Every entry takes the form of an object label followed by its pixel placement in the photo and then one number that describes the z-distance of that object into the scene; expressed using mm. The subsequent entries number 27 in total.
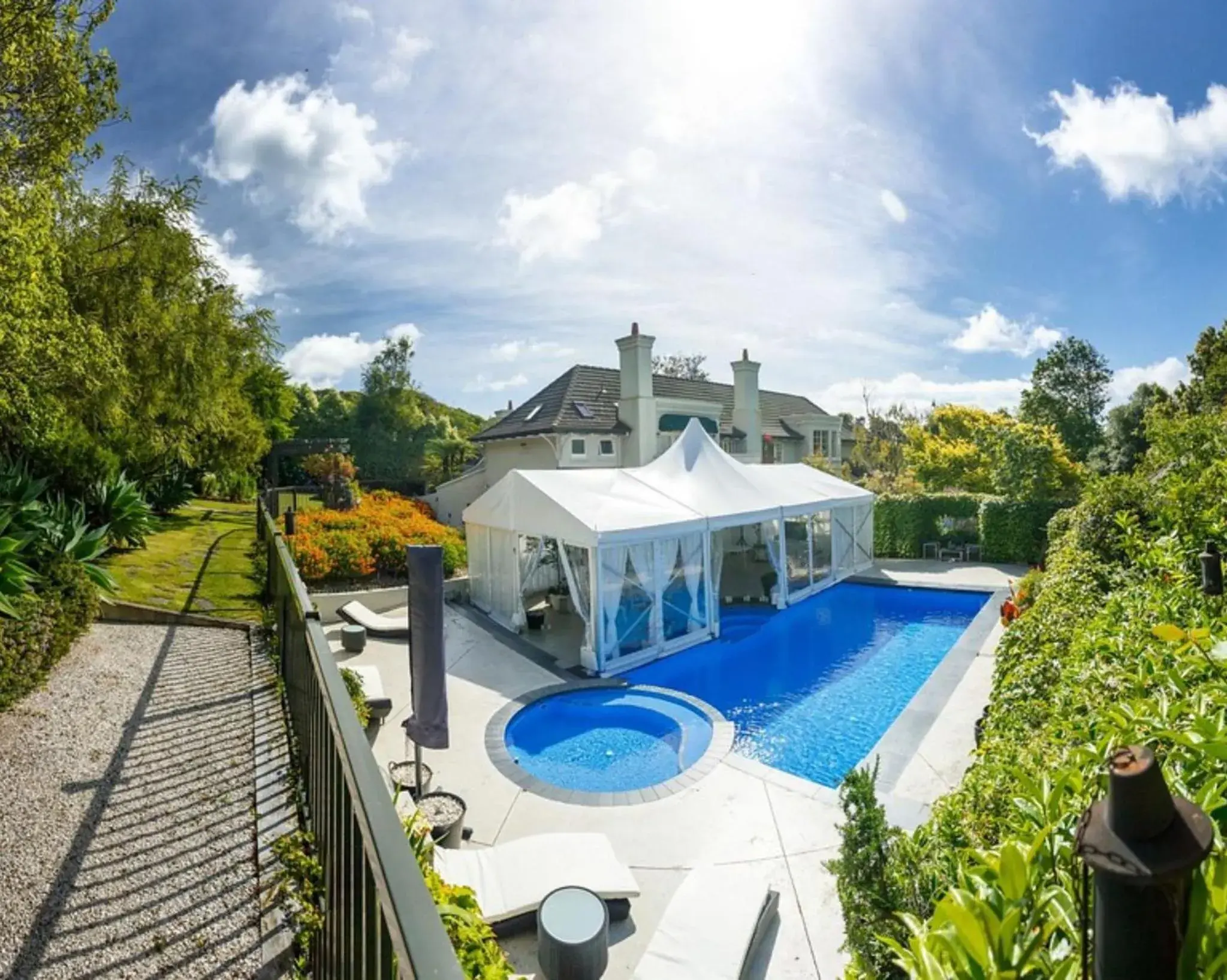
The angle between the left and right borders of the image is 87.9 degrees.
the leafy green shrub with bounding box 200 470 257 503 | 26094
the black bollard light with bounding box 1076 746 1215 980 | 986
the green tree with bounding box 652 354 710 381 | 55062
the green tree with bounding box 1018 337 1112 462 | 41062
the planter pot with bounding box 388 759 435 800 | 7117
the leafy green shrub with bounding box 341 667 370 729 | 7719
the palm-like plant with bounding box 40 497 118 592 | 8773
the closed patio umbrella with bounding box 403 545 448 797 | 6469
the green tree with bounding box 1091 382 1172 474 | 31438
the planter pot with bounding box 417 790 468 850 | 6141
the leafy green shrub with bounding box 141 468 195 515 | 18250
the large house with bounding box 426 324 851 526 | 23703
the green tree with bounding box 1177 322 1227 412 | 28250
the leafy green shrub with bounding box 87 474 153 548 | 12297
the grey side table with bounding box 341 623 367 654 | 12656
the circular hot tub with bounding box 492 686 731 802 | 8602
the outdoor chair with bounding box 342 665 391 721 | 9180
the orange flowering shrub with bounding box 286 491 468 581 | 16375
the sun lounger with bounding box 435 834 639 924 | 5285
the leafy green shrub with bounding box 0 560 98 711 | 6129
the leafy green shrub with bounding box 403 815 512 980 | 3221
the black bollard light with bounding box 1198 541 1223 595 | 4355
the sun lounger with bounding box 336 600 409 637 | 13766
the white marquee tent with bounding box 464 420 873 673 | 12594
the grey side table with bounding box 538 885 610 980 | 4406
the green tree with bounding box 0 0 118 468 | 6418
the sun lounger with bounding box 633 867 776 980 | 4566
